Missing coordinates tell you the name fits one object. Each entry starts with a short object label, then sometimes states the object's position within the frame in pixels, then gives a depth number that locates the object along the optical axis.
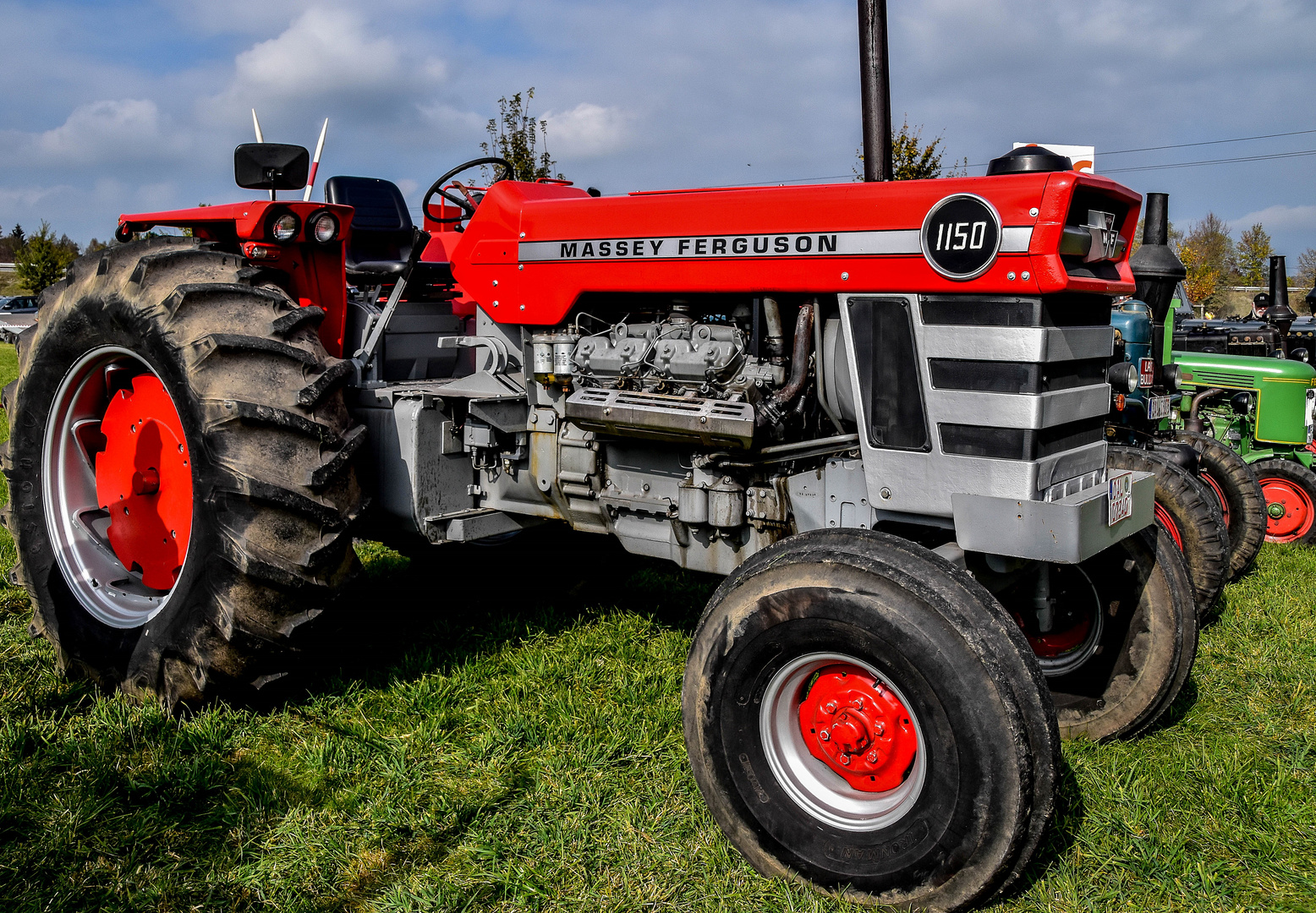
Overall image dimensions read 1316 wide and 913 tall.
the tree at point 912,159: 12.71
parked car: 31.71
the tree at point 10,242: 69.18
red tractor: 2.43
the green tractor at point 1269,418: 7.19
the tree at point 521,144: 12.02
